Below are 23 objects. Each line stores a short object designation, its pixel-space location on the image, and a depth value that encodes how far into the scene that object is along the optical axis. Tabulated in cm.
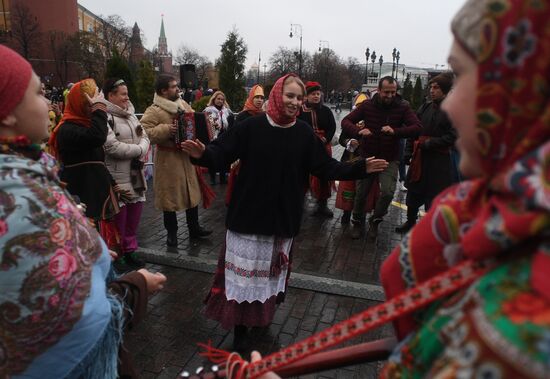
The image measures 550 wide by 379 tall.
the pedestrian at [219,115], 799
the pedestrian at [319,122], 655
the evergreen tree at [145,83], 1756
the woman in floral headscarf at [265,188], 298
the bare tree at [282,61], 5469
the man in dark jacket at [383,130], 555
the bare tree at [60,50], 4984
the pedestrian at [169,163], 496
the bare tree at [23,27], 4728
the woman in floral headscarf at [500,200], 62
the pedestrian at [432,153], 531
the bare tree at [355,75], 6662
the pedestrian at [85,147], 393
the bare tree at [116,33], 5441
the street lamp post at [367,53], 3318
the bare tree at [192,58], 7233
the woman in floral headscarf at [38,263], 131
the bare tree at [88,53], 4841
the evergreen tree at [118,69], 1362
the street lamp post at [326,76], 4597
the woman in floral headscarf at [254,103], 715
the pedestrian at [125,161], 447
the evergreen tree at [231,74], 2134
